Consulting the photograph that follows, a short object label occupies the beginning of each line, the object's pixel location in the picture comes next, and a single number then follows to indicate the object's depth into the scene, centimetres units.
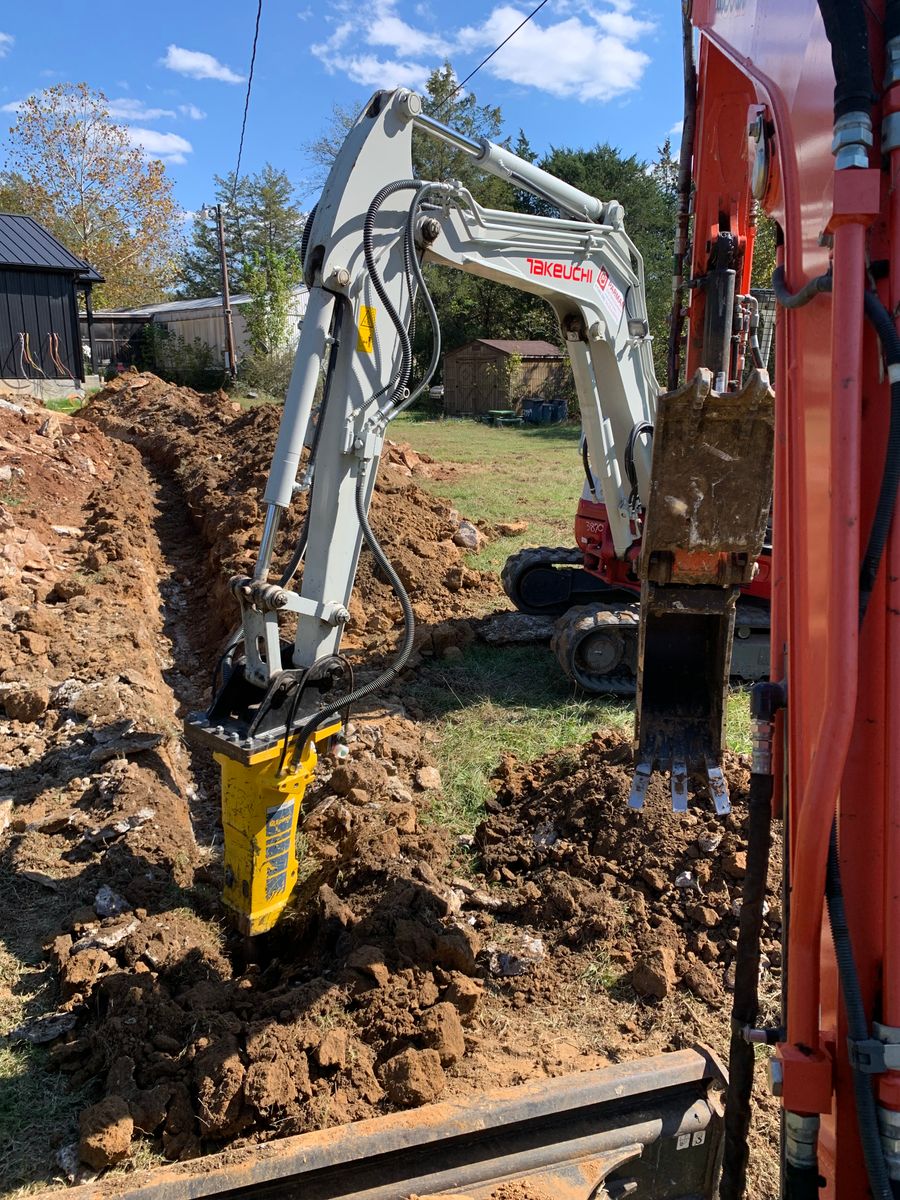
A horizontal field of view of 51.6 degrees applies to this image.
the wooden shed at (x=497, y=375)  3219
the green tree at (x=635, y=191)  3769
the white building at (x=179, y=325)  3409
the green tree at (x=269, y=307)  2992
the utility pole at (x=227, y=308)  2938
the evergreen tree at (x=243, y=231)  5466
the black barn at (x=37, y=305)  2388
